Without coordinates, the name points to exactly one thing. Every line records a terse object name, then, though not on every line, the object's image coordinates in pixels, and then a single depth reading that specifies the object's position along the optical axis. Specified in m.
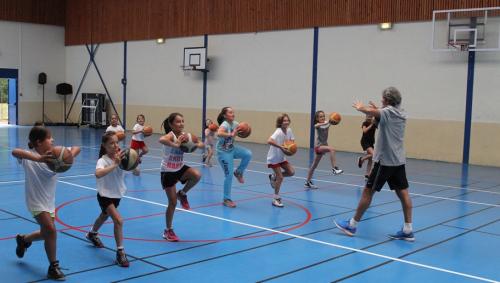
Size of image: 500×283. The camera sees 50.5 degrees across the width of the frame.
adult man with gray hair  6.52
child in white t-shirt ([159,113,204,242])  6.36
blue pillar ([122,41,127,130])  27.23
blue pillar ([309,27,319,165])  19.58
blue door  29.41
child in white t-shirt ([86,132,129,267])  5.39
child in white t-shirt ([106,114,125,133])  11.65
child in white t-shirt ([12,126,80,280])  4.89
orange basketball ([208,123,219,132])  10.90
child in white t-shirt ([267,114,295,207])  8.66
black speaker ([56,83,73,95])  30.47
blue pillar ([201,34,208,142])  23.28
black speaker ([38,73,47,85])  29.72
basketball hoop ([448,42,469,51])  15.59
